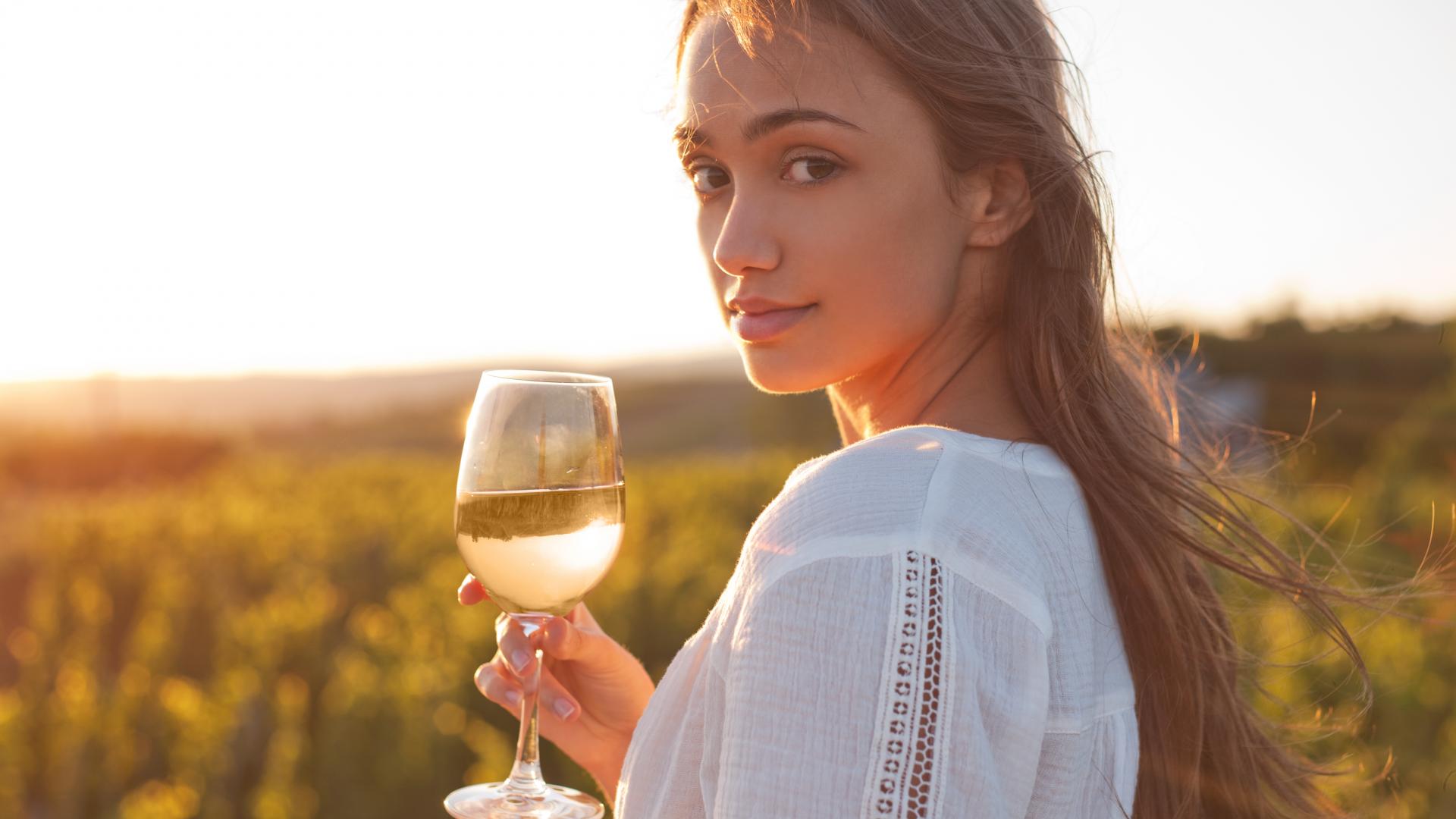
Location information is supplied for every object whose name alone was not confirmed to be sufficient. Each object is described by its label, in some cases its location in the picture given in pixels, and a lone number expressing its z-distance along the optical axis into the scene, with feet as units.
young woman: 2.35
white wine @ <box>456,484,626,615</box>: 2.92
